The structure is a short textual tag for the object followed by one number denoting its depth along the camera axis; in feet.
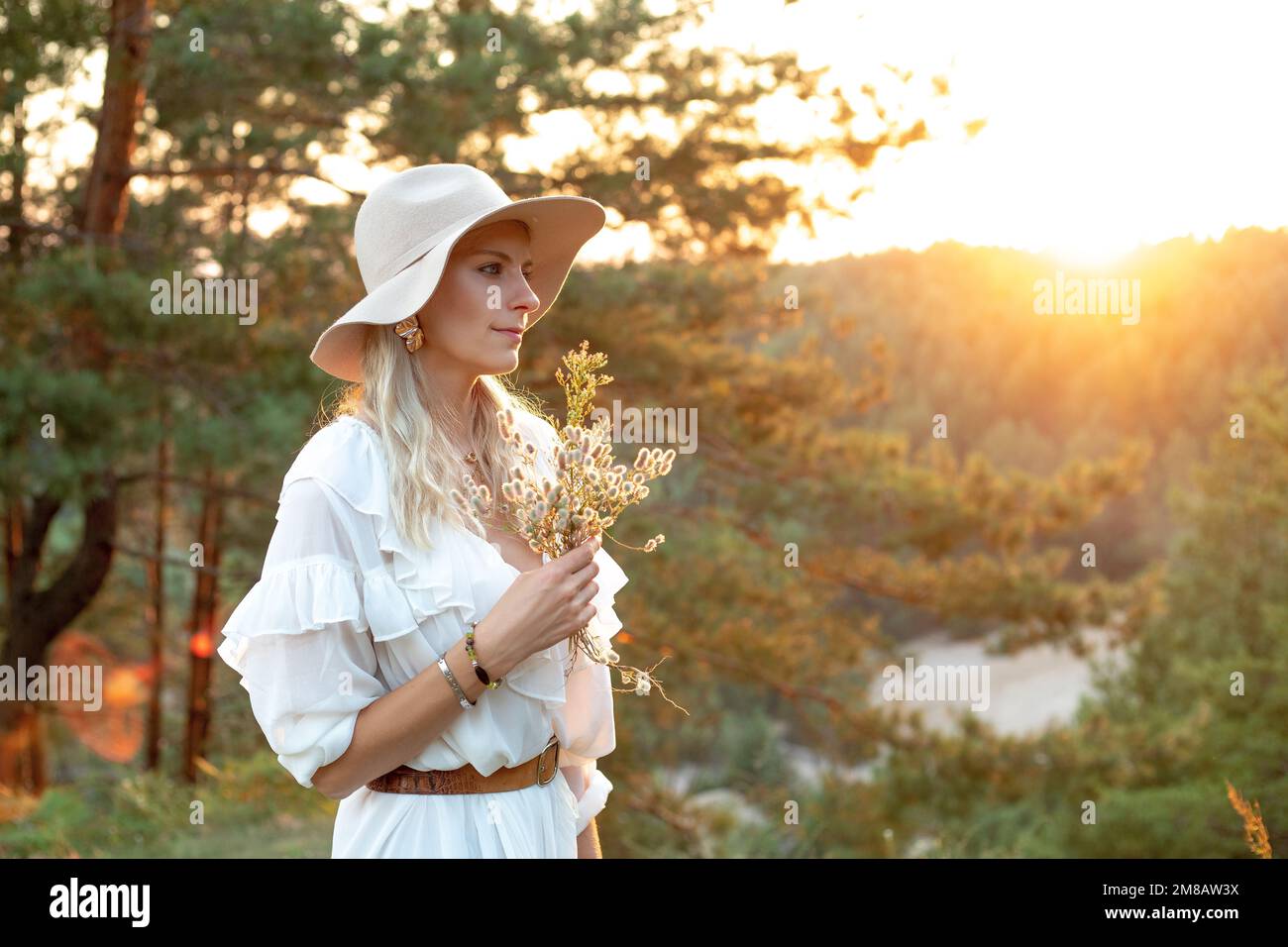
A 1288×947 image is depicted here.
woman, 6.18
